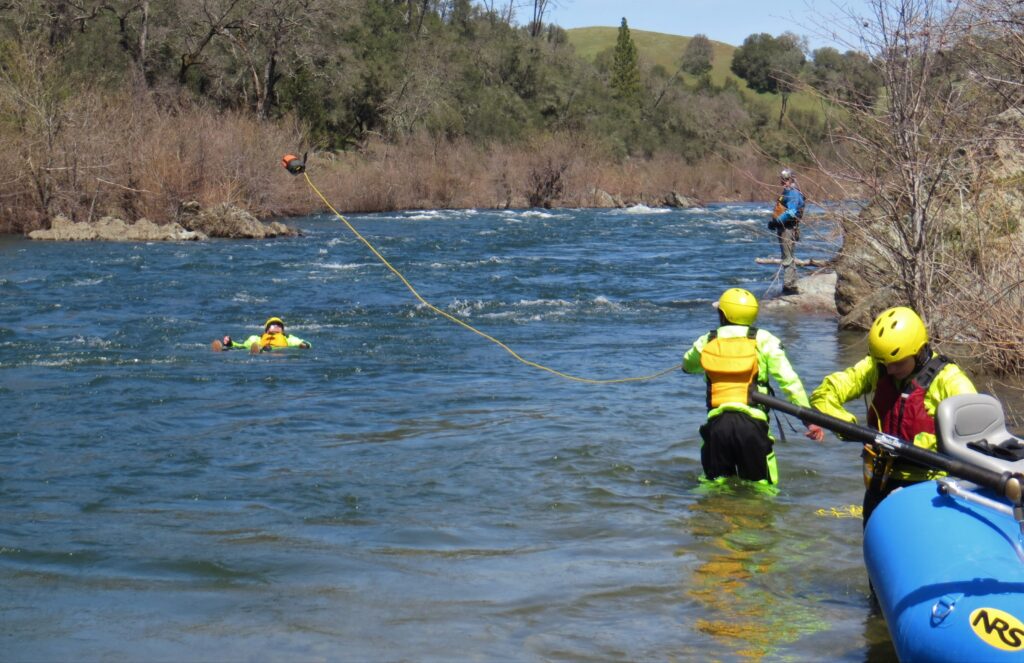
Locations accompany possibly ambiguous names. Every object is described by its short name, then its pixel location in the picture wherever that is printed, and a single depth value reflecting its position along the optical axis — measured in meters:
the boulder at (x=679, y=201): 56.09
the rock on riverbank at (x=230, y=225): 33.41
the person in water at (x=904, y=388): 5.53
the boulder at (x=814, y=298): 18.71
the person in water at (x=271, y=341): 15.45
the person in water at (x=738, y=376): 7.49
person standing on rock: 16.38
